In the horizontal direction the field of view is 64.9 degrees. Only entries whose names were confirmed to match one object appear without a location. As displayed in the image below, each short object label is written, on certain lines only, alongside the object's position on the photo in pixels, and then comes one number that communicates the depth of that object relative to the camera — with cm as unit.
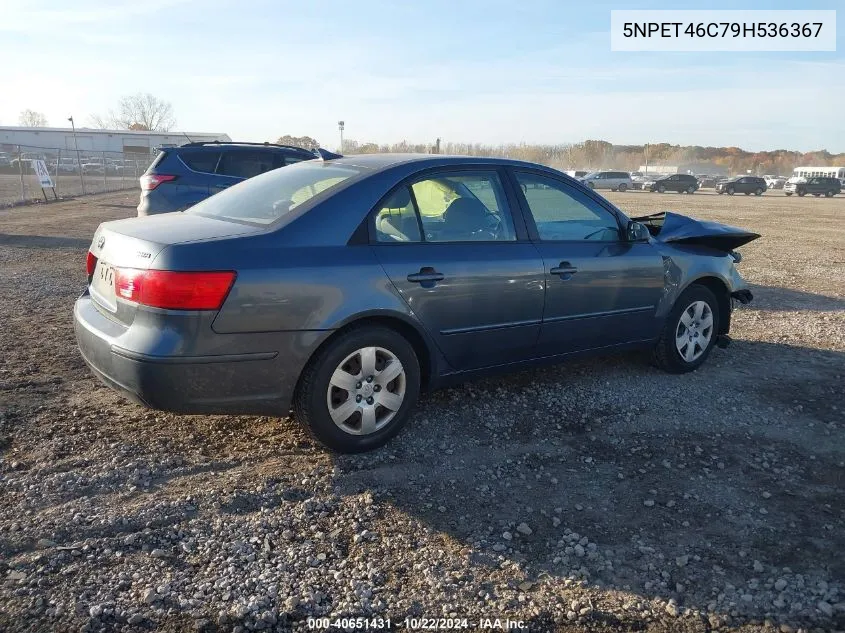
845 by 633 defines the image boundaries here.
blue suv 862
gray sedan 315
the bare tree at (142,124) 9937
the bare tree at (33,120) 10912
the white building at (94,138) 6731
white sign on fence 2089
